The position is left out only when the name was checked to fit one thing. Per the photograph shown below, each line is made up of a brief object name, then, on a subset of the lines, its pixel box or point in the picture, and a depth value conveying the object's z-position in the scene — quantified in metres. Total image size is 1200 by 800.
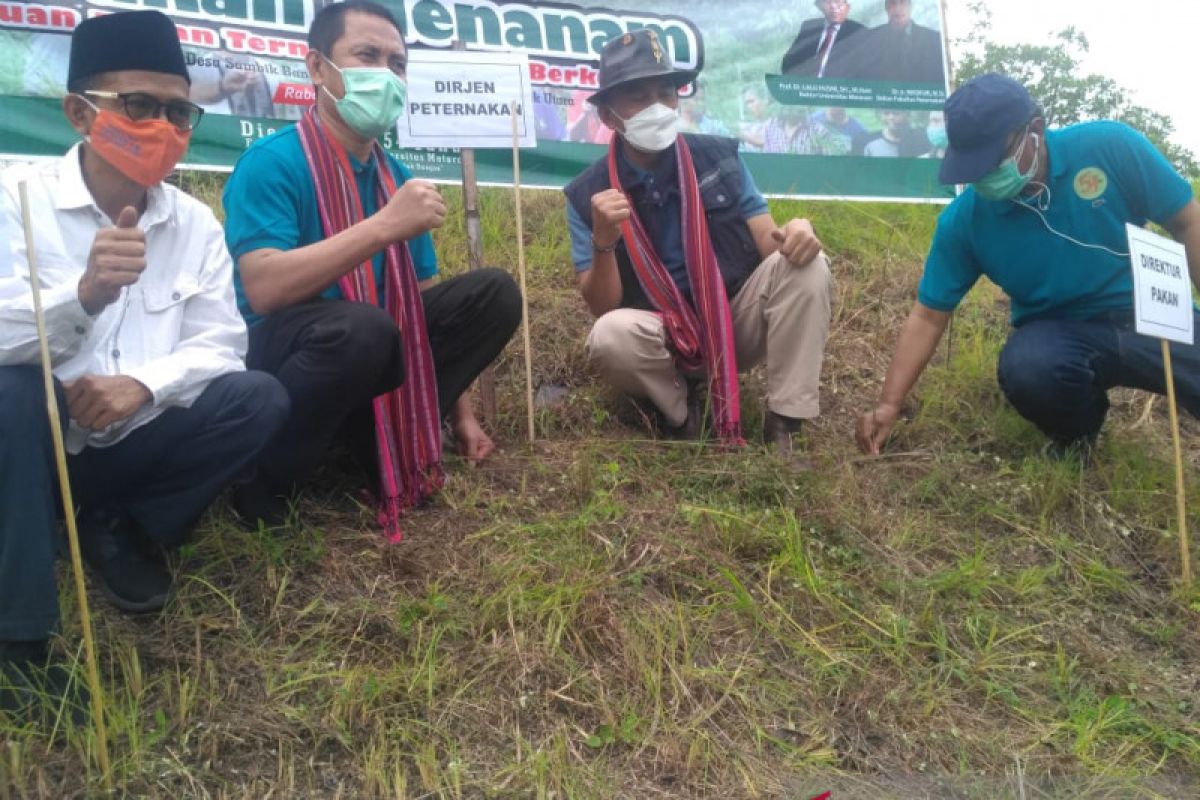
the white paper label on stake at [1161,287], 2.89
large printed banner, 4.09
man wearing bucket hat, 3.27
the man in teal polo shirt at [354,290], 2.65
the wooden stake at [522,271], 3.37
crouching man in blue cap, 3.13
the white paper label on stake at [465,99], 3.36
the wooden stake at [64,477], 1.91
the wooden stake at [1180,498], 2.89
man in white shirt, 2.19
